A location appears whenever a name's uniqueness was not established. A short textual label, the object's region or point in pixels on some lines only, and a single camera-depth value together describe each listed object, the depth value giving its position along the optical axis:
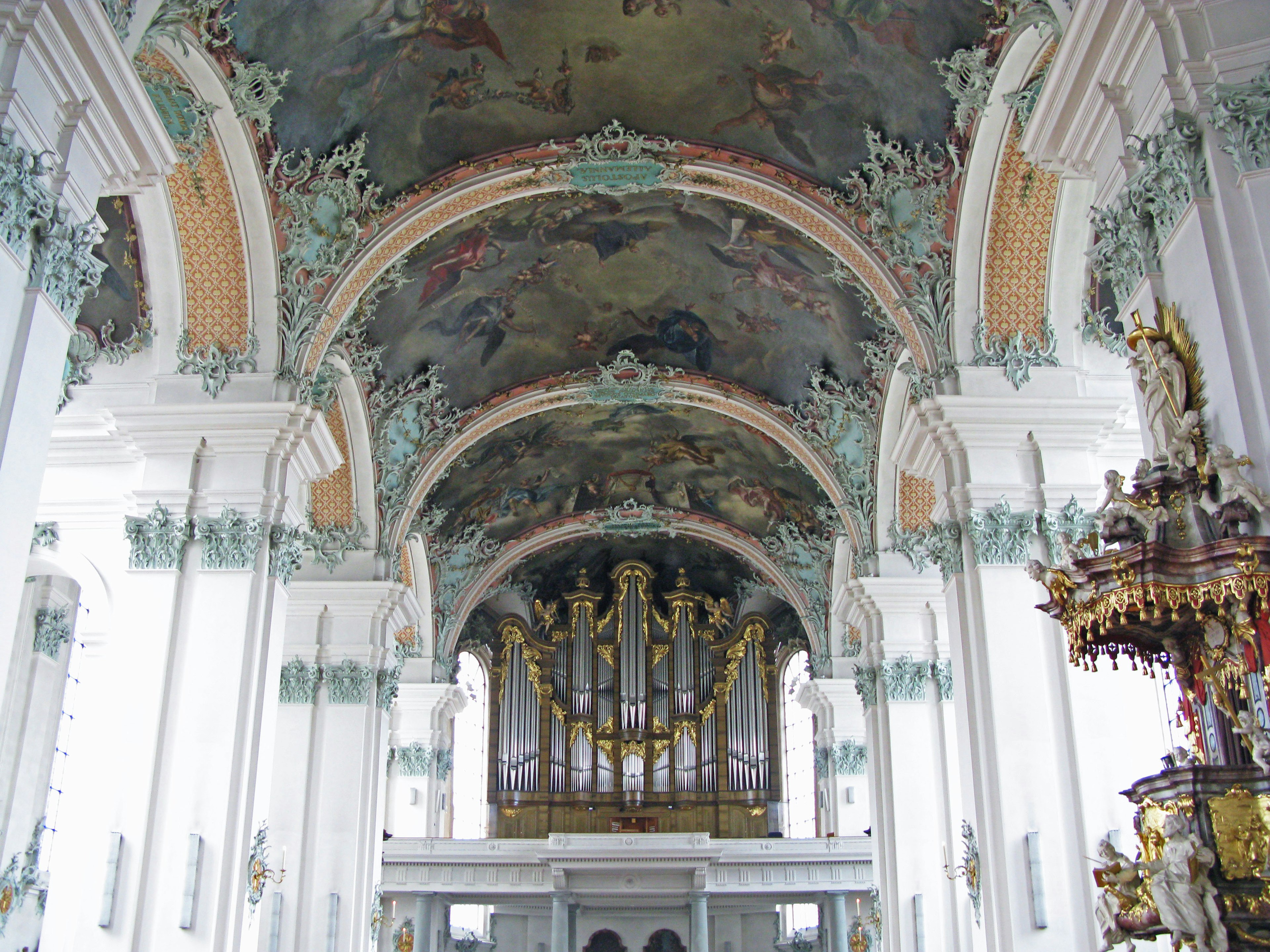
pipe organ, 27.03
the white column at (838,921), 22.97
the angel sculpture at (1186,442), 6.81
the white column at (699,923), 22.41
